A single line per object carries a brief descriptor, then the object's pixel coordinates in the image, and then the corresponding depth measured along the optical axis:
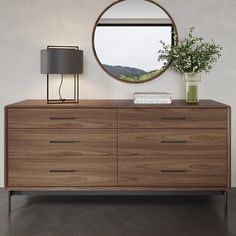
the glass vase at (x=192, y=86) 3.26
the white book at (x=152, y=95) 3.17
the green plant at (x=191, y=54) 3.29
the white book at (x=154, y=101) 3.16
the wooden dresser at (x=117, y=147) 3.04
